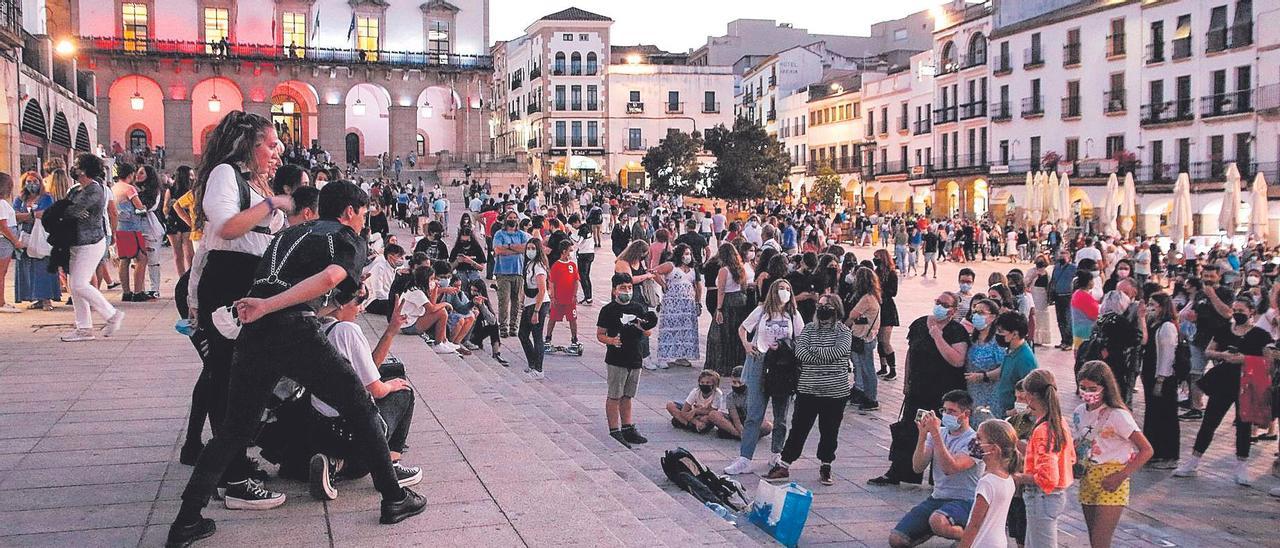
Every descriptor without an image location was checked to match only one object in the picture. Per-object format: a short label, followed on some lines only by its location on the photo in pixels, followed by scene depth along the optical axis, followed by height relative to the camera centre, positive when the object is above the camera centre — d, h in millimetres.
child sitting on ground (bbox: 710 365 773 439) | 10430 -1738
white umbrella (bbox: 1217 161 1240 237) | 30703 +337
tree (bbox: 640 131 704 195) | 64625 +3263
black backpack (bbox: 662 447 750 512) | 8086 -1823
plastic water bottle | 7695 -1920
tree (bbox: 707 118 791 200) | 57781 +2986
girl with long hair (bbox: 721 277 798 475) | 9289 -1077
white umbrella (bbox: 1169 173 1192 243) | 32062 +80
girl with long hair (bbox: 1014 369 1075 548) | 6402 -1357
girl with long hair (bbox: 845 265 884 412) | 12023 -1148
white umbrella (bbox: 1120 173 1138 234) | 35688 +519
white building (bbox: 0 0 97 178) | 19859 +2758
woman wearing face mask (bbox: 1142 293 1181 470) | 9945 -1569
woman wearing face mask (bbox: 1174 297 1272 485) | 9508 -1458
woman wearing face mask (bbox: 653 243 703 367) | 14133 -1168
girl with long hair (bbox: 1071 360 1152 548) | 6727 -1361
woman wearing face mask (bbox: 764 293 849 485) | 8820 -1243
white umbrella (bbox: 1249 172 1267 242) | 30062 +168
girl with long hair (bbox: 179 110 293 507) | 5250 -22
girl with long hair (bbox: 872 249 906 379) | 13328 -1063
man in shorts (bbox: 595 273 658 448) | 9812 -1122
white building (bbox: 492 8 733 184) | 81062 +8484
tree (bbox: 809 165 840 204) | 64188 +1708
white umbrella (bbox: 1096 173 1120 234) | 35438 +346
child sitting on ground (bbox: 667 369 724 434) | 10430 -1646
